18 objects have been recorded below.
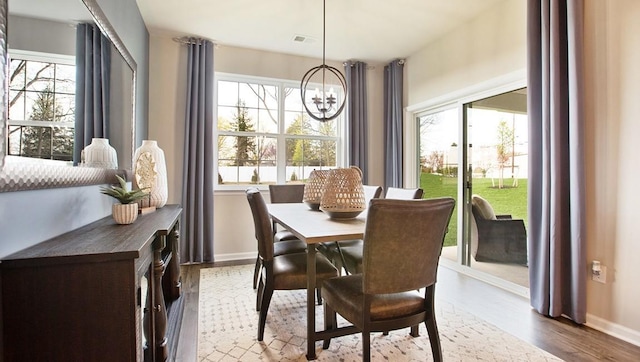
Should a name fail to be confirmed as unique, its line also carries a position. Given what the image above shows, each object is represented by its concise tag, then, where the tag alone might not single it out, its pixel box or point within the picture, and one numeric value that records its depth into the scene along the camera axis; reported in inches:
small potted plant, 69.4
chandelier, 107.5
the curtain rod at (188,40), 146.6
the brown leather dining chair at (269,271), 79.4
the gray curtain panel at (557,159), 87.4
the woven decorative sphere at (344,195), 82.1
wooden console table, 40.2
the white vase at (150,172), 91.8
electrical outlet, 86.0
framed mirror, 44.6
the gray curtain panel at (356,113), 174.9
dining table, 65.9
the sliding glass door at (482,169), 119.6
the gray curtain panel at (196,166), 145.8
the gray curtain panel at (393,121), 173.2
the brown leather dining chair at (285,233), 101.3
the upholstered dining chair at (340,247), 99.7
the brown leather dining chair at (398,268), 55.7
